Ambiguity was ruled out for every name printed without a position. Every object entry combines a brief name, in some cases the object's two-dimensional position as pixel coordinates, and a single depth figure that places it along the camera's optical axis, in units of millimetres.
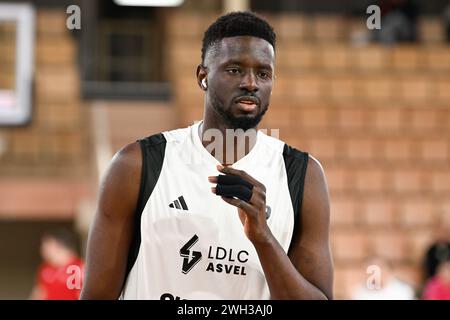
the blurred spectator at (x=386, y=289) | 13258
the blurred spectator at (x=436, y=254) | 16266
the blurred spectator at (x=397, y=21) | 19281
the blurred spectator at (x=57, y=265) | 12945
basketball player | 4605
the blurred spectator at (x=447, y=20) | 20105
